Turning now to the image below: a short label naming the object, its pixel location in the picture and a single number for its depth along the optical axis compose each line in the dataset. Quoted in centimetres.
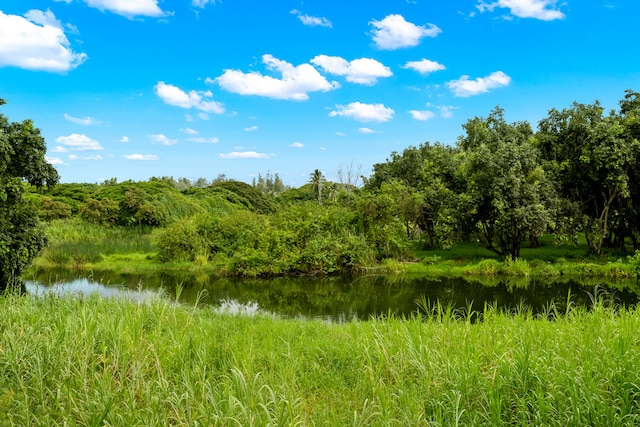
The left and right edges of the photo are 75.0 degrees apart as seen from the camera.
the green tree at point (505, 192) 1725
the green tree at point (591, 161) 1692
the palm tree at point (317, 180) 4941
